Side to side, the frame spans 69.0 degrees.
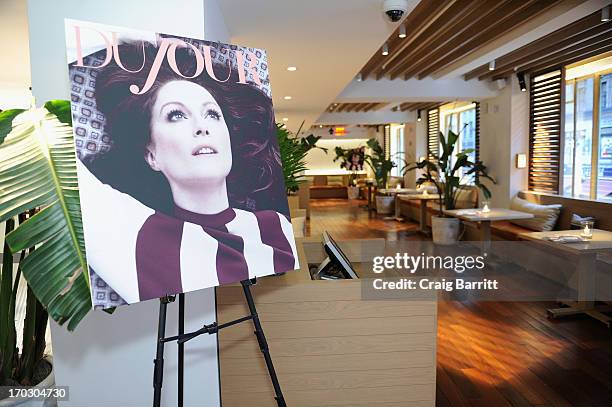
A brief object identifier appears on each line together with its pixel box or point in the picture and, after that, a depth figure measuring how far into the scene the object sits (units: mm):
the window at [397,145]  13961
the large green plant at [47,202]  1326
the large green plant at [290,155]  2461
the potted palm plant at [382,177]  11305
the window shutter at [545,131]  6133
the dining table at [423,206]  8516
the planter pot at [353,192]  15992
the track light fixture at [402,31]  3794
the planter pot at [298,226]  4514
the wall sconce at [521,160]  6785
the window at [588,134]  5637
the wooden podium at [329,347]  2127
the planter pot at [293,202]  7971
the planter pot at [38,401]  1762
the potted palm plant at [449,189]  7002
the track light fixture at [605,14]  3775
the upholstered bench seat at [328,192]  16562
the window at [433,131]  10461
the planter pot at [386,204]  11469
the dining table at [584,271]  3733
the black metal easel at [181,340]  1345
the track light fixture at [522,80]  6613
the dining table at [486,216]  5429
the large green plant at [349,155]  14539
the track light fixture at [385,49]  4674
